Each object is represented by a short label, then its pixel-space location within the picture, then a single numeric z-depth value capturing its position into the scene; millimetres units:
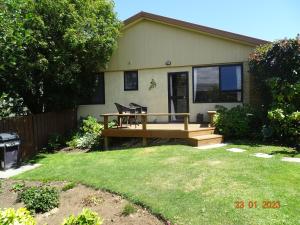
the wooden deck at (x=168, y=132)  7282
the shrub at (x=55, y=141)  8523
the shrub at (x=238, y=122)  7631
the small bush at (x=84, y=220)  2535
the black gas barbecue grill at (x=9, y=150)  6615
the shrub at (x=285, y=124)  6761
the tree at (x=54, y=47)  6632
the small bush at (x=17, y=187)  5269
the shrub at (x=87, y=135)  8641
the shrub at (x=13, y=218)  2162
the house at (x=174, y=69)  8770
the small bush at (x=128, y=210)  3928
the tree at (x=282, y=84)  6906
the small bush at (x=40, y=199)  4471
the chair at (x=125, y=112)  8346
